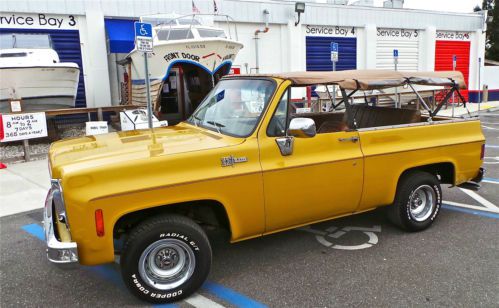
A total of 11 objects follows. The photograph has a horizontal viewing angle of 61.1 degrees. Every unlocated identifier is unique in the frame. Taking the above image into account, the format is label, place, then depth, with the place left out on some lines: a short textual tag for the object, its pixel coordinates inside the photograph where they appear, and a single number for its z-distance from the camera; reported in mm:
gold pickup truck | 3275
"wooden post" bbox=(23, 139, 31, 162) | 9828
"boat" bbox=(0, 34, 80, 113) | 11969
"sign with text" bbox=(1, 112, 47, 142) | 9414
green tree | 37406
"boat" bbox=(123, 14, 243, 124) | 13680
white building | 15148
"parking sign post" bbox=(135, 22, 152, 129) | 7191
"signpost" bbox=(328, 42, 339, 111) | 12732
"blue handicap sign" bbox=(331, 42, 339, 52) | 12720
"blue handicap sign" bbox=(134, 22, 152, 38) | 7211
